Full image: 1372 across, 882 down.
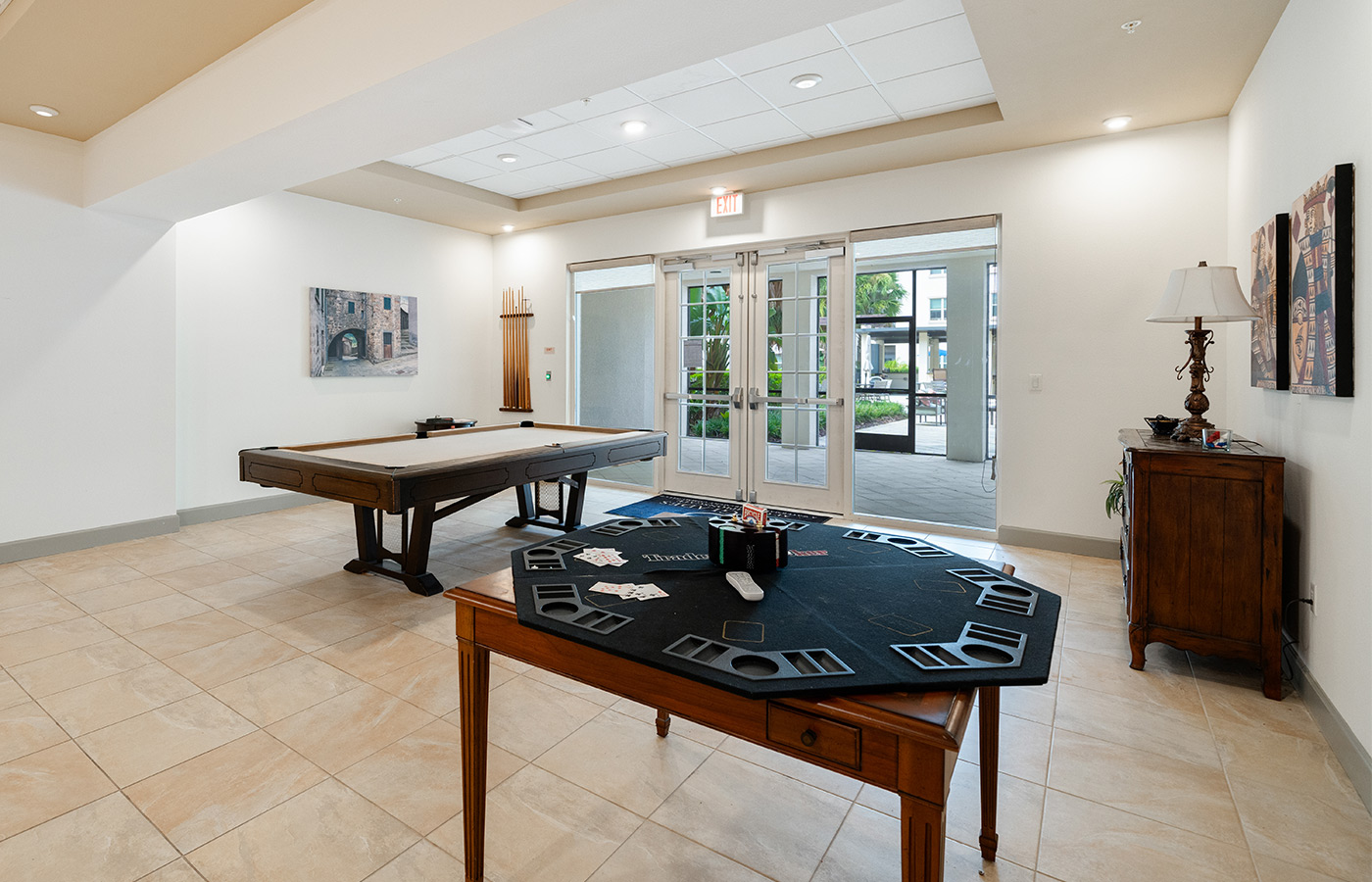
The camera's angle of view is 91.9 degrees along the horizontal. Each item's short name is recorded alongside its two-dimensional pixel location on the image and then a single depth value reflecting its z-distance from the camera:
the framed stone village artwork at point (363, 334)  5.96
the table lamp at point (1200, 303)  2.79
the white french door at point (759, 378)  5.53
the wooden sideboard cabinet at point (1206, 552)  2.53
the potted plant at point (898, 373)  9.45
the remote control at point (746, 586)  1.38
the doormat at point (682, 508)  5.58
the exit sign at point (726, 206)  5.74
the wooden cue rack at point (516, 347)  7.29
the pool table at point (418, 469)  3.16
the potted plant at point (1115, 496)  3.99
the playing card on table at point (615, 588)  1.44
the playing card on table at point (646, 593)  1.41
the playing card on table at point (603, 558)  1.63
